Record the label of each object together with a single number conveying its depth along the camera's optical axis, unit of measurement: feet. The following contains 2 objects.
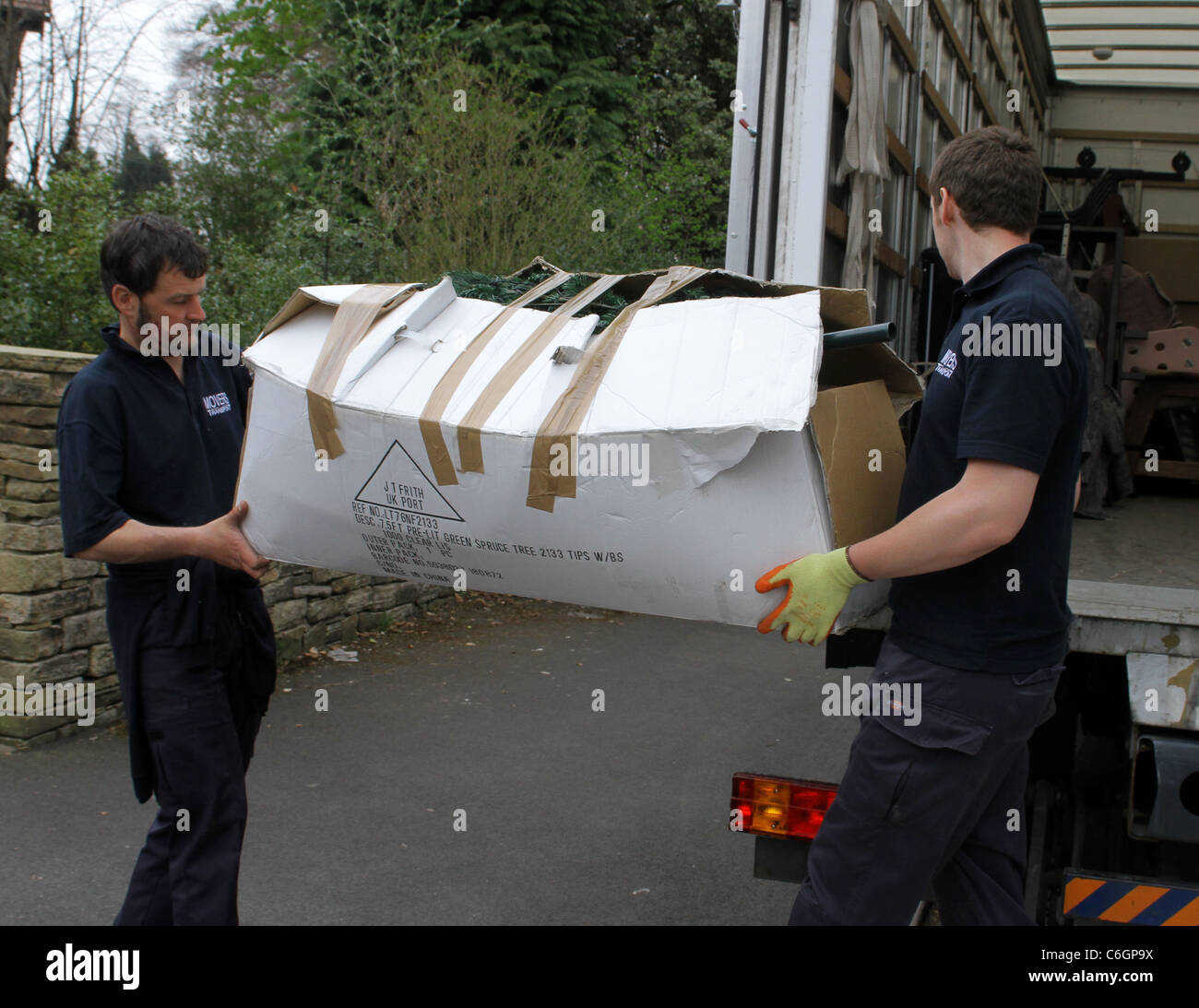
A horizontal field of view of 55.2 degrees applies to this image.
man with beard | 7.98
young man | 6.35
